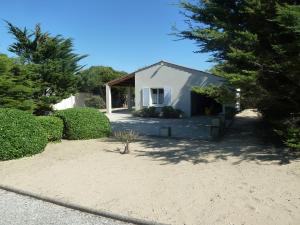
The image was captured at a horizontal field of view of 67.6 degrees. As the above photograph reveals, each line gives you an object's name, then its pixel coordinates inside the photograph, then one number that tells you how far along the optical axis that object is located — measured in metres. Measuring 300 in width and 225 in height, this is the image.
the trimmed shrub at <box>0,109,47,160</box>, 5.96
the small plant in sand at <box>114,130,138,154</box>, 6.43
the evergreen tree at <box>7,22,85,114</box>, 11.00
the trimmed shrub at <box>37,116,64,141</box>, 7.41
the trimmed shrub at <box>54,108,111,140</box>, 7.95
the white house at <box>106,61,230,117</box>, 14.59
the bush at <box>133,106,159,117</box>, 15.12
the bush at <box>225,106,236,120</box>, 12.74
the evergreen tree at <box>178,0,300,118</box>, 5.48
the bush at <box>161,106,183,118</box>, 14.58
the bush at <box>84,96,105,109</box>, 22.49
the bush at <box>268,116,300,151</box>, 5.35
